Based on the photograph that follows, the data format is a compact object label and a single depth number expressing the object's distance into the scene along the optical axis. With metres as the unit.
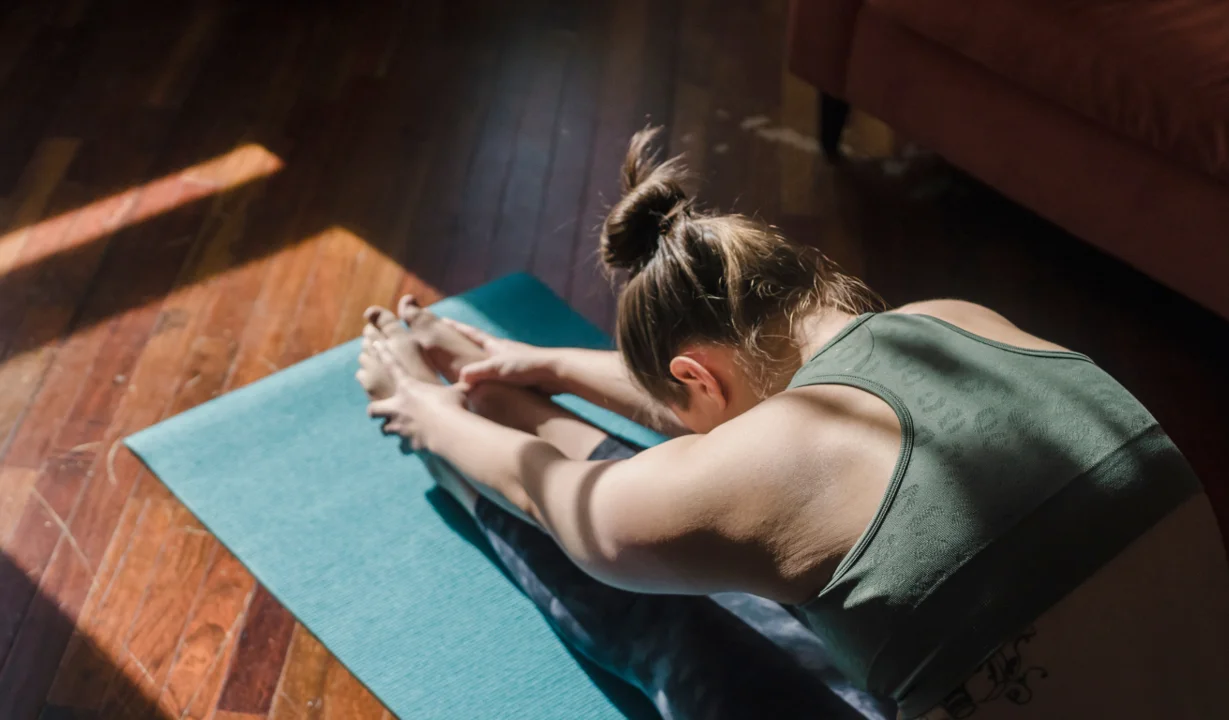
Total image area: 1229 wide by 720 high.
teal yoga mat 1.23
